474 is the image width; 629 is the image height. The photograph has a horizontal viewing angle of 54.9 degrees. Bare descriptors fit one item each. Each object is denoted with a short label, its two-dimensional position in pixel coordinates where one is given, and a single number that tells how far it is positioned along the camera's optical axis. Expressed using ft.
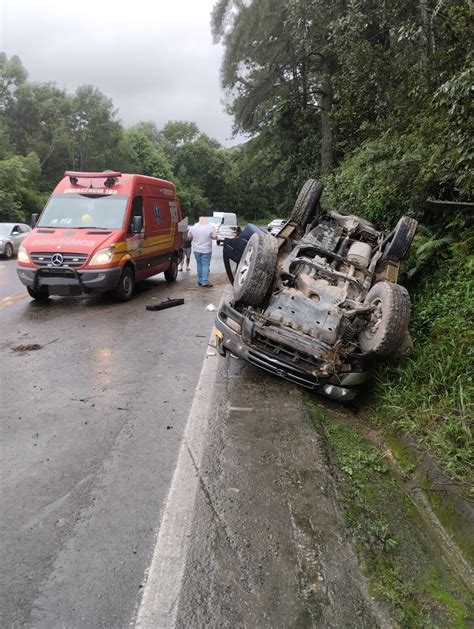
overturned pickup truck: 14.05
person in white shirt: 32.53
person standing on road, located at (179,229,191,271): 40.09
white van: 89.53
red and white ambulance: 24.89
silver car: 53.78
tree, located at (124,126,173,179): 180.45
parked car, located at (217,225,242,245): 76.69
